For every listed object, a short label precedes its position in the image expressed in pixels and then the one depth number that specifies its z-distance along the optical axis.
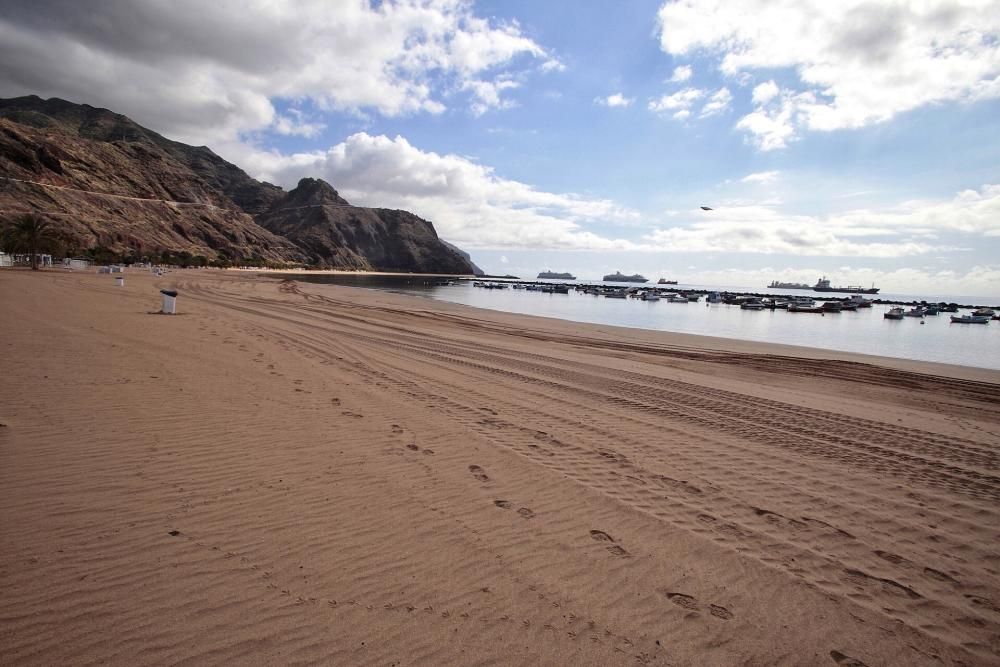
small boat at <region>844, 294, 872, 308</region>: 85.88
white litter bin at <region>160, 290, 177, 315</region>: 17.98
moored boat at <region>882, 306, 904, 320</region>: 58.69
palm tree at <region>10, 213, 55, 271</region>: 45.34
